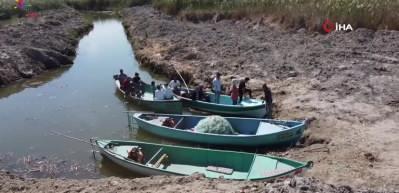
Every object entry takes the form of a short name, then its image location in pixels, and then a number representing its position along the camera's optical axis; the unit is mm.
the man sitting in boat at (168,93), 19450
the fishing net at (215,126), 15547
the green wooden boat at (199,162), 12647
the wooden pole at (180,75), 22695
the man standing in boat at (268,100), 16991
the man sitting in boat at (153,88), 20770
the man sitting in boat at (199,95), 19406
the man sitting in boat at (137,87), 21219
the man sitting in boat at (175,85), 20384
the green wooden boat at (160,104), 19016
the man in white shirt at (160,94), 19438
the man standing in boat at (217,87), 18734
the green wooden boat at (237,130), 14867
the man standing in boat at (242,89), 18275
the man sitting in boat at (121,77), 22567
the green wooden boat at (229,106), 17734
